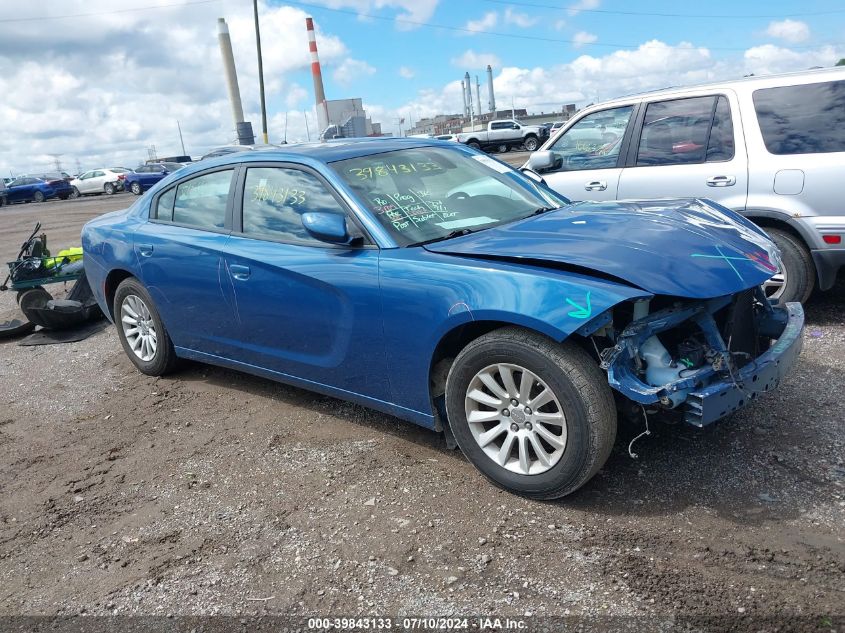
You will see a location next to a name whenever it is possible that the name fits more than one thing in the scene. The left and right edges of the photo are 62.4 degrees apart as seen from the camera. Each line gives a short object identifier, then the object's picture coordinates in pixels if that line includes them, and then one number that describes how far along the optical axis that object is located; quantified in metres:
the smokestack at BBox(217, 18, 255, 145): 56.09
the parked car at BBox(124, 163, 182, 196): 35.72
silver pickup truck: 39.94
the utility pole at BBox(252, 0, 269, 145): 32.03
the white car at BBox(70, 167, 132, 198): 36.56
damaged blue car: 2.92
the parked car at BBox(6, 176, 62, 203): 36.28
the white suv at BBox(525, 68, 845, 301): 4.97
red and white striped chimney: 51.47
